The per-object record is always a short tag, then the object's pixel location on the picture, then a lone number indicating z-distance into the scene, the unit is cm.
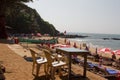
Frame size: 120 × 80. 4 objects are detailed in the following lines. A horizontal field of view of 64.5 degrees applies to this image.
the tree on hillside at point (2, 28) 1608
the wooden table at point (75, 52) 365
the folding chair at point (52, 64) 354
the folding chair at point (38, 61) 381
